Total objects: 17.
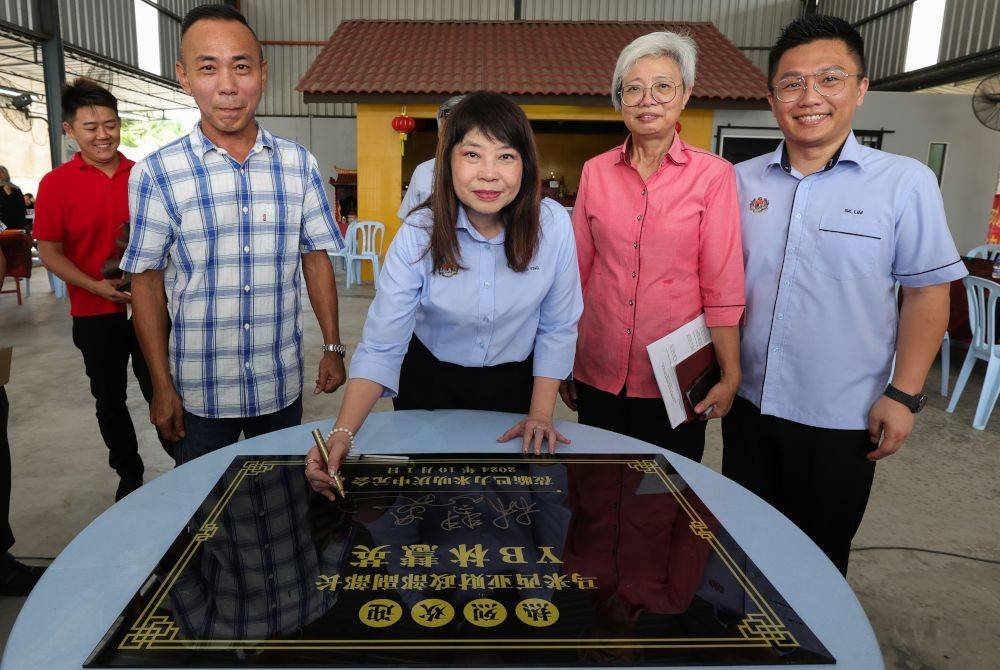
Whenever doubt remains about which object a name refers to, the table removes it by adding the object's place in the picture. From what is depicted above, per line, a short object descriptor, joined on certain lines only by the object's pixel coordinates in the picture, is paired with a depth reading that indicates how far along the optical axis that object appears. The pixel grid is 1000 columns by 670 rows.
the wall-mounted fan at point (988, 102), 7.13
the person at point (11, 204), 7.96
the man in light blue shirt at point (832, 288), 1.46
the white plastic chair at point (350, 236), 8.51
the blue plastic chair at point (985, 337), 3.84
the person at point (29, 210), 9.06
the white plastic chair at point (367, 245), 8.25
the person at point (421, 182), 2.79
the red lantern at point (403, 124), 8.38
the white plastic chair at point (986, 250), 6.24
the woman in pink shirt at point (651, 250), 1.63
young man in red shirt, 2.42
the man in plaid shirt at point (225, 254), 1.58
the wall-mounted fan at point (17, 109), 9.35
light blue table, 0.83
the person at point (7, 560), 1.98
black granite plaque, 0.81
